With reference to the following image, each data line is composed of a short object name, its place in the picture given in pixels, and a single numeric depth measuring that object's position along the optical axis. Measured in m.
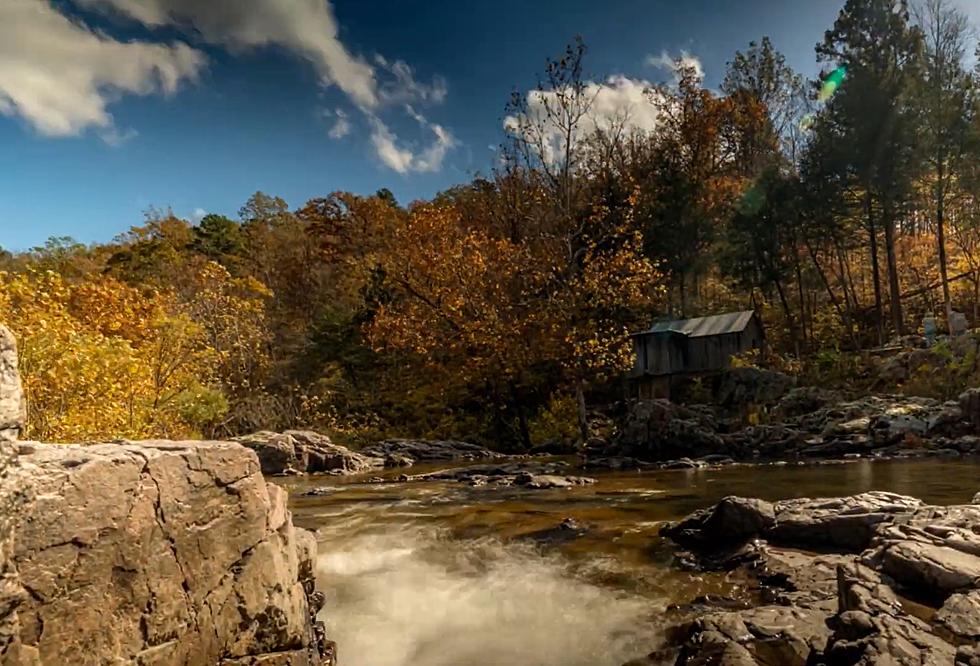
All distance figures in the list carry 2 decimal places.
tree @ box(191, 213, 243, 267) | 49.84
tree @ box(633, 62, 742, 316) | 37.34
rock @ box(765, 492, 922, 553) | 7.92
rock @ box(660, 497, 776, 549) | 8.70
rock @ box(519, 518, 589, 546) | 9.83
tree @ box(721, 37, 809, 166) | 46.28
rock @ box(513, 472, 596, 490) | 15.83
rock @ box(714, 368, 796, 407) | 27.88
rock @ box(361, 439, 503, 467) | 25.12
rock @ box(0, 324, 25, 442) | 3.75
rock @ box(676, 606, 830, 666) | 5.11
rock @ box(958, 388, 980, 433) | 19.92
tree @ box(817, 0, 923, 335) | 31.17
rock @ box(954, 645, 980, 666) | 4.46
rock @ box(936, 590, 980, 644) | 4.90
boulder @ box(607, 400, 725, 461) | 21.48
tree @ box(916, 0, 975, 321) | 30.72
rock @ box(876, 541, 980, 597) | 5.64
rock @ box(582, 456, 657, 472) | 19.82
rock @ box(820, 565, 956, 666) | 4.60
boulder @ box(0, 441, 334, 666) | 4.06
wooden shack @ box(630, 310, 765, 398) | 32.03
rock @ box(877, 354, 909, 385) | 26.67
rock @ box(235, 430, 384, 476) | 21.53
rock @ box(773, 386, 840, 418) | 25.29
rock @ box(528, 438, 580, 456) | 26.43
